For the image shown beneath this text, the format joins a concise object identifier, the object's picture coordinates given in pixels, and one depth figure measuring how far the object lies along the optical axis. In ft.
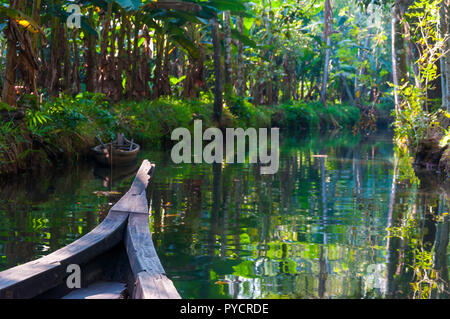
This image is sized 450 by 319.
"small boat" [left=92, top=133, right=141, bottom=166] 45.57
